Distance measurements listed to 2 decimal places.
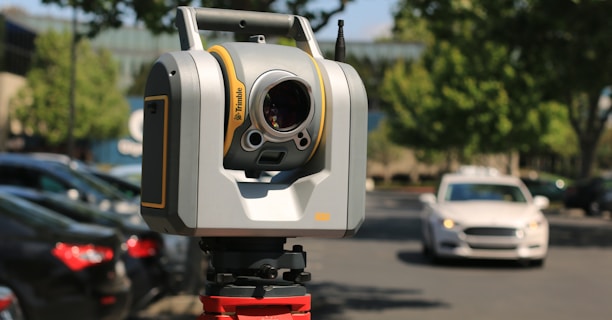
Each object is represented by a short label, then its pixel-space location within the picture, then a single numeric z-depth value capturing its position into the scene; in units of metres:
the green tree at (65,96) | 69.00
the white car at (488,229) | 16.91
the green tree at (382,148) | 78.62
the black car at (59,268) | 7.57
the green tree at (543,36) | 16.50
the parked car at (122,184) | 17.95
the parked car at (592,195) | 38.59
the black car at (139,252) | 9.92
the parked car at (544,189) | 45.94
